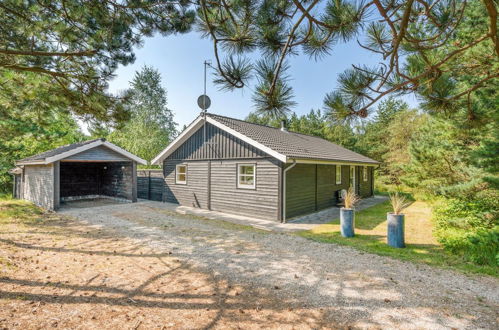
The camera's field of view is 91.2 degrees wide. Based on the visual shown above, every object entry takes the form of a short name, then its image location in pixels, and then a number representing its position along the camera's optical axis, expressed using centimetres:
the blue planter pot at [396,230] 585
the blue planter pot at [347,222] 675
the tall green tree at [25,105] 593
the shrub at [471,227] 508
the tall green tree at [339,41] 303
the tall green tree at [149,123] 2578
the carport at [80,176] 1079
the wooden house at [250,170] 888
